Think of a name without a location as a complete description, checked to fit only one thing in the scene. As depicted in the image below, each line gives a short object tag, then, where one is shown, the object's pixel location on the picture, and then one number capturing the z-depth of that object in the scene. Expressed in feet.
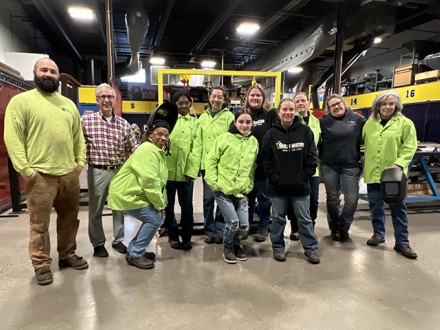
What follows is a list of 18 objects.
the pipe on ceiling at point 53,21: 26.20
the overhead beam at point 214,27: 25.71
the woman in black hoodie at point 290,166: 8.79
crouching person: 8.11
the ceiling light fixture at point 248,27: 29.16
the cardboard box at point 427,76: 21.24
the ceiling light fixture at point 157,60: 44.07
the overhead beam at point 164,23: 26.38
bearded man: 7.06
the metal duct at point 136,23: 23.95
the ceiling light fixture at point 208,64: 43.78
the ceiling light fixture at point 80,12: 25.66
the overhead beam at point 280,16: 25.44
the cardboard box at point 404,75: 24.02
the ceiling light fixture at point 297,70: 40.42
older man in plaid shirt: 8.91
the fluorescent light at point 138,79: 55.47
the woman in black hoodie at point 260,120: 9.99
